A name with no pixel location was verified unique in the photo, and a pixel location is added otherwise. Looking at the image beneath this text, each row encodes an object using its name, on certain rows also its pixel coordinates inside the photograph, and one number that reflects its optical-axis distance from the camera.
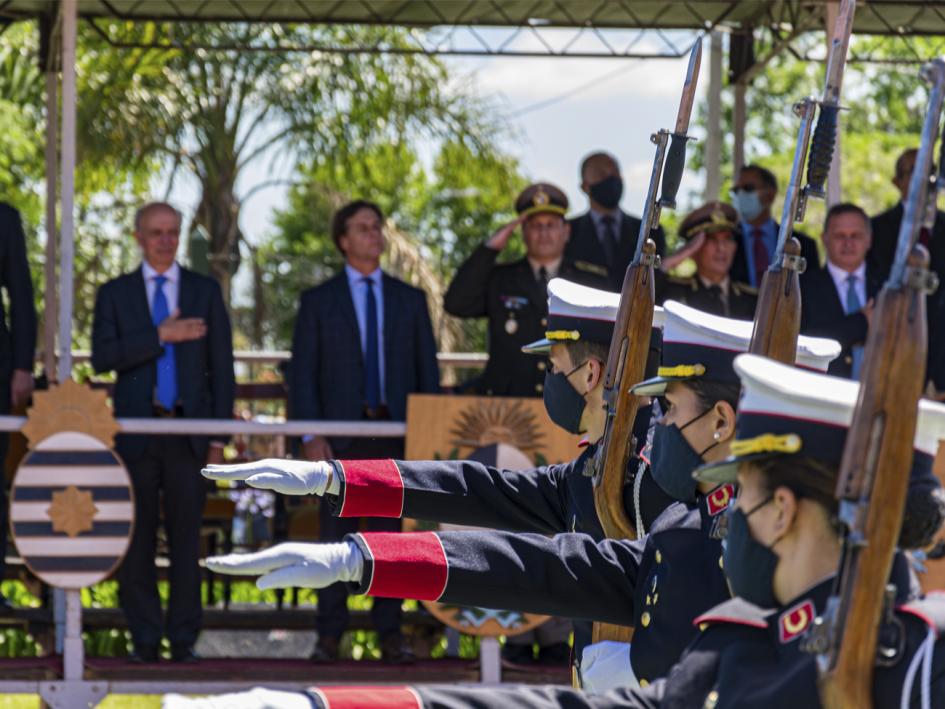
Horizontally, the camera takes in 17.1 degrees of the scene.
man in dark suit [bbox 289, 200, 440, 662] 14.47
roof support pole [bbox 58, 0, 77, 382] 14.53
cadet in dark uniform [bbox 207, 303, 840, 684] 6.78
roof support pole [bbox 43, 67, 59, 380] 17.46
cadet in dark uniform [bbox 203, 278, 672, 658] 8.34
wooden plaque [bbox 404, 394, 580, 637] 14.13
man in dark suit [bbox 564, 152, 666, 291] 15.71
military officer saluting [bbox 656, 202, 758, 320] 15.42
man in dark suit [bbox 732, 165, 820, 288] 16.27
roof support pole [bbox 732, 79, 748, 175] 19.85
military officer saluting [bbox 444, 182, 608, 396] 15.21
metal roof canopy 17.67
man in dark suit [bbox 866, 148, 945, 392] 15.63
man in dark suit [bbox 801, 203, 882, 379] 14.96
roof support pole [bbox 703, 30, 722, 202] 19.65
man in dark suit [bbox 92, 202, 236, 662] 14.09
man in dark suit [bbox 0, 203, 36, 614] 14.53
